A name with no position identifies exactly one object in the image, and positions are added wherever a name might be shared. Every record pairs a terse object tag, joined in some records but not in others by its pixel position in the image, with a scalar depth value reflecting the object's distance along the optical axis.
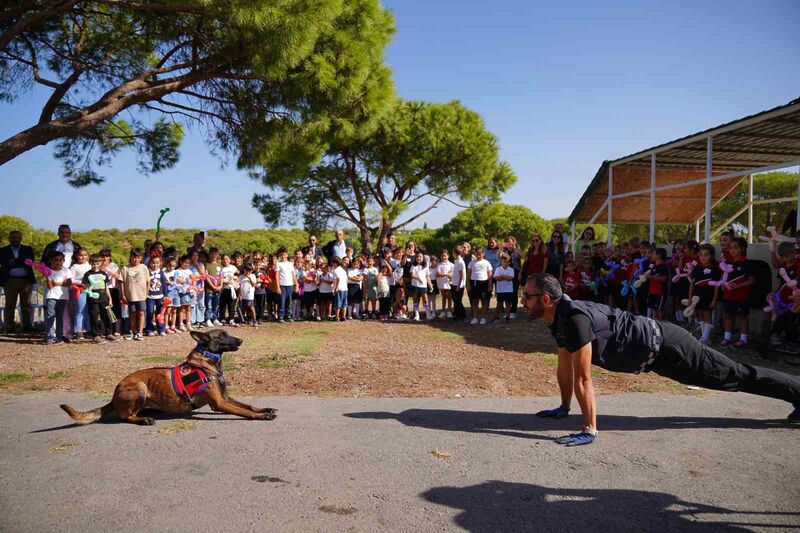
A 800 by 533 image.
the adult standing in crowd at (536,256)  13.31
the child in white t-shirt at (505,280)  12.93
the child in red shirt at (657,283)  10.75
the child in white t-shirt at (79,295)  10.26
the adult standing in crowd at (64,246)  10.67
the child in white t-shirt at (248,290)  13.03
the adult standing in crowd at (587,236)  15.03
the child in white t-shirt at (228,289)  12.91
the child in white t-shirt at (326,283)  13.80
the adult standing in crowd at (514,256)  13.77
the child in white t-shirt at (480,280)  13.11
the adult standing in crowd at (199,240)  13.20
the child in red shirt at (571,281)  12.27
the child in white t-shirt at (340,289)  13.77
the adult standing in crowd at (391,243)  15.40
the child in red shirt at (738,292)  8.90
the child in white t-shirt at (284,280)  13.48
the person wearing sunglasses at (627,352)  4.46
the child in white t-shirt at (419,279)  13.82
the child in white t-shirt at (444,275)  13.83
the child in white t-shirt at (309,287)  13.93
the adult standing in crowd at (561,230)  13.67
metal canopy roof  12.01
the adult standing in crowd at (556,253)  13.43
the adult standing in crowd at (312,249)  15.27
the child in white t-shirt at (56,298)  10.02
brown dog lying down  5.04
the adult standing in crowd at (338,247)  15.18
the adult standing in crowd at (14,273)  10.94
